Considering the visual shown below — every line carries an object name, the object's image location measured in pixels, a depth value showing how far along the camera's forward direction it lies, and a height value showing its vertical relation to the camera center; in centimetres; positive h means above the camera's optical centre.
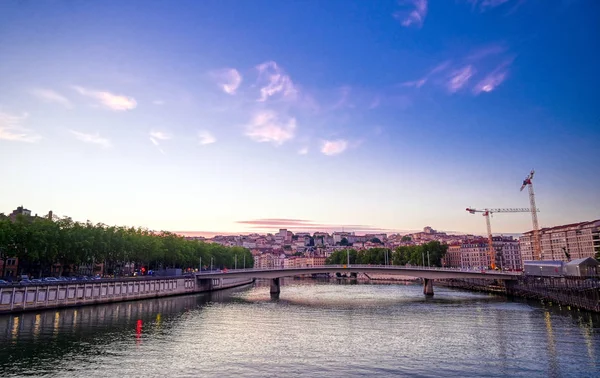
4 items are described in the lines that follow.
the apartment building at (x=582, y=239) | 17462 +808
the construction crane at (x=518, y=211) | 19300 +2167
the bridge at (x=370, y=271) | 9906 -265
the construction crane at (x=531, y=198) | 18188 +2569
